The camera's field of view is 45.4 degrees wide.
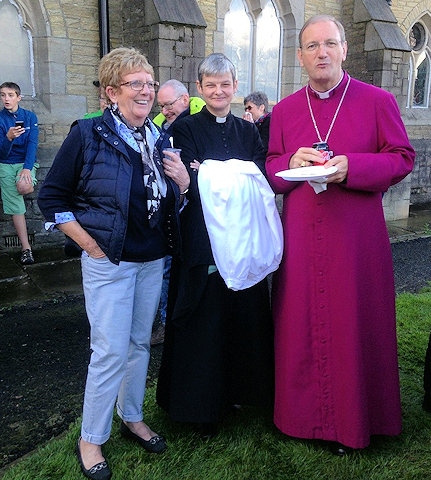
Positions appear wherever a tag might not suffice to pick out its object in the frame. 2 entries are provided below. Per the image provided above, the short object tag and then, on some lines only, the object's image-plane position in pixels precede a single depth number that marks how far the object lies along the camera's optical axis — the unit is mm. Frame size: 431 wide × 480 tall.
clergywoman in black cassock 2668
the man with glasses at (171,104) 4246
